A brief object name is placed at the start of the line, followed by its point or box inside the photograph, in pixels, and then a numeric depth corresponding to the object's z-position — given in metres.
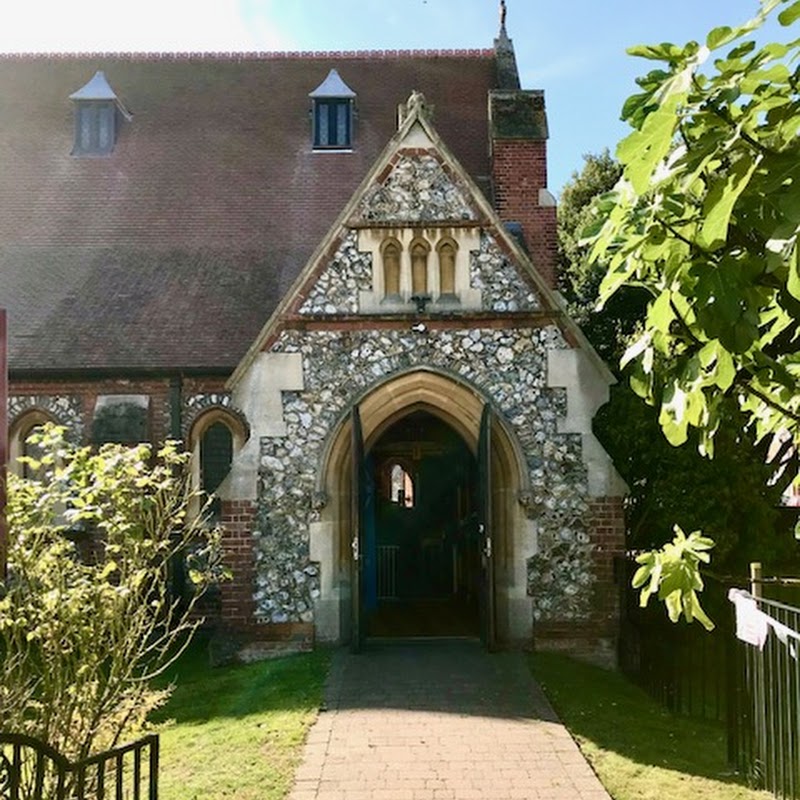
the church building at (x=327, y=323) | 11.53
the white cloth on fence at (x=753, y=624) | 6.28
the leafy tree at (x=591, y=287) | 15.59
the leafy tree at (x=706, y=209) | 2.09
